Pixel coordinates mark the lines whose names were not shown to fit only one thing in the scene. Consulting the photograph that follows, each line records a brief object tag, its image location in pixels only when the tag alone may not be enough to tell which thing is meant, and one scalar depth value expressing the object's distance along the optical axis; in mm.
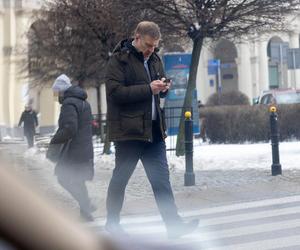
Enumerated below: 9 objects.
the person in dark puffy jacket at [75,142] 7703
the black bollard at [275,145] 10789
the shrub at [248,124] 16844
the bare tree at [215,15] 12766
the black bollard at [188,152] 10258
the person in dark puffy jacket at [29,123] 23094
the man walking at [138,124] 6242
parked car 24375
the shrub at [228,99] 34491
